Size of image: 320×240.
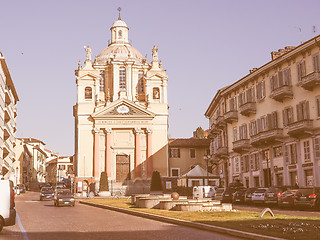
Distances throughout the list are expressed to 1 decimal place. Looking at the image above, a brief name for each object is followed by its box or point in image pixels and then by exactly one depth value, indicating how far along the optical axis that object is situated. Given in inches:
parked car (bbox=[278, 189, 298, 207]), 1136.2
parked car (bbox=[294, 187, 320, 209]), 1054.4
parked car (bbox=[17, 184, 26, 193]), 3240.7
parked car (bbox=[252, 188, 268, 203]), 1339.8
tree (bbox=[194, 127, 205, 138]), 4517.0
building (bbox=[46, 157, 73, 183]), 6619.1
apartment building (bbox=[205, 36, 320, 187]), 1592.0
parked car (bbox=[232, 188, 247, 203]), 1454.2
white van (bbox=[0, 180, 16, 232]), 651.5
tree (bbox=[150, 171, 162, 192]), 2775.6
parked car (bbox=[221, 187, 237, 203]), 1535.4
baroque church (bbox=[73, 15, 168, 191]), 3051.2
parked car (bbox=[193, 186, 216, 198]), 1680.6
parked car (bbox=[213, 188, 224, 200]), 1726.1
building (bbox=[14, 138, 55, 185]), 4542.3
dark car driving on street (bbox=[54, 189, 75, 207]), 1526.8
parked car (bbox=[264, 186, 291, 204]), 1277.1
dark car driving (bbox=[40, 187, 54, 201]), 2146.9
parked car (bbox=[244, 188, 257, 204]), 1396.7
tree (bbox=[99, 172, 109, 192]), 2701.8
